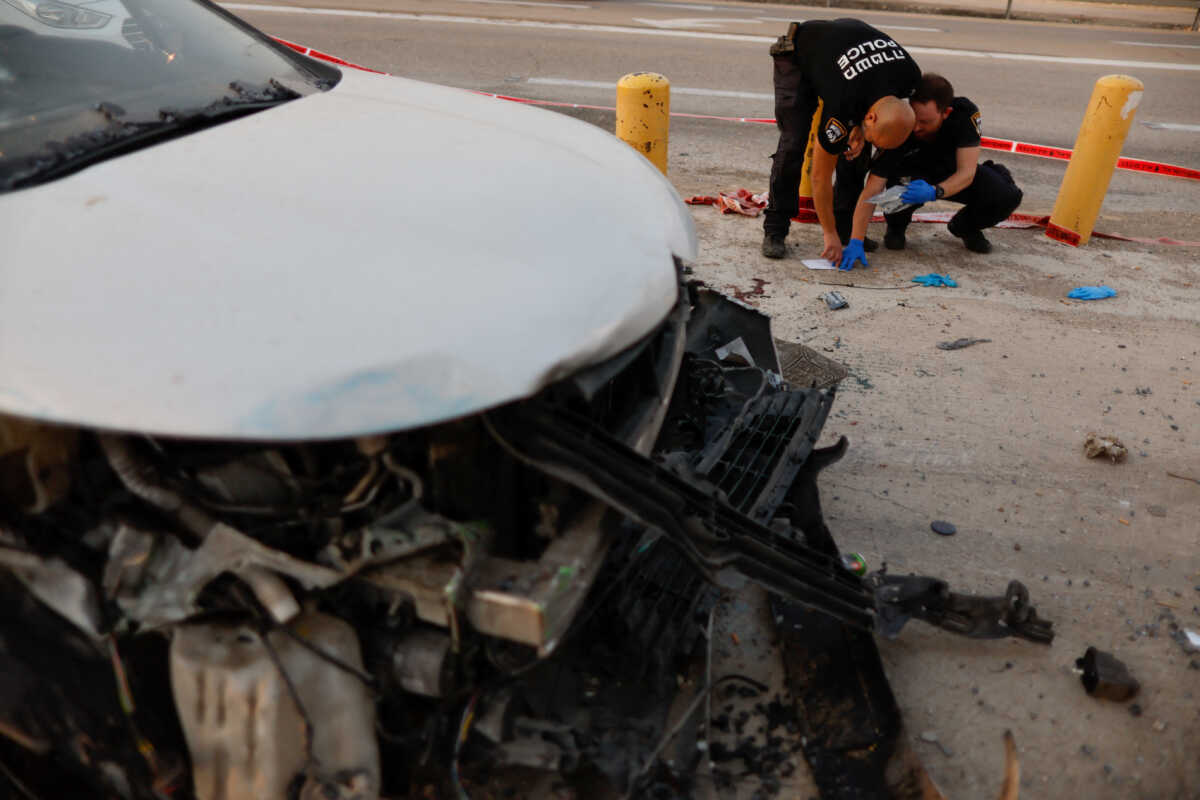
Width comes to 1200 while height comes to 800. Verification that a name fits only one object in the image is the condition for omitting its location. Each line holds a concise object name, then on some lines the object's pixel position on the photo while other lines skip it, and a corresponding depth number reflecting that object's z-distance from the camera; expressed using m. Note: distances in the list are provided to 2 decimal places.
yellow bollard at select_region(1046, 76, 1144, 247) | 5.12
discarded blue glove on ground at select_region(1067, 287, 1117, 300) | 4.76
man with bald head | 4.52
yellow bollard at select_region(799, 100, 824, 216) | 5.52
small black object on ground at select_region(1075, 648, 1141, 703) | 2.35
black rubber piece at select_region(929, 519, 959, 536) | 2.97
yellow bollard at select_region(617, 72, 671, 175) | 5.07
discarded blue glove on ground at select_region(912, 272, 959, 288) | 4.92
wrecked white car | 1.42
